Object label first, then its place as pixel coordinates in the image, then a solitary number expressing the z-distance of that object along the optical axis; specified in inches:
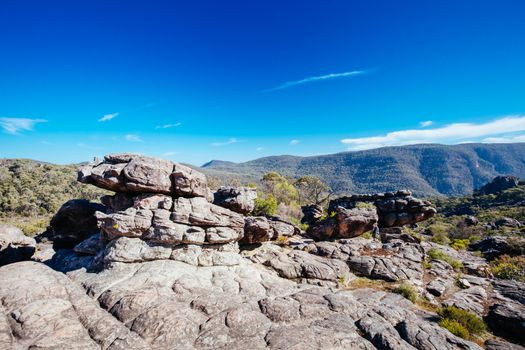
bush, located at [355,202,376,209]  1839.4
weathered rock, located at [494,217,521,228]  2790.4
